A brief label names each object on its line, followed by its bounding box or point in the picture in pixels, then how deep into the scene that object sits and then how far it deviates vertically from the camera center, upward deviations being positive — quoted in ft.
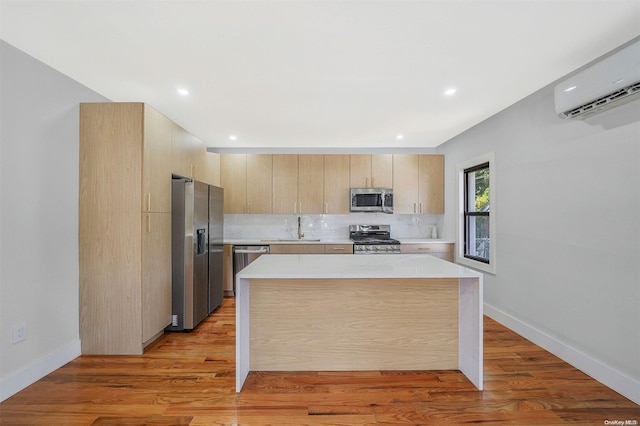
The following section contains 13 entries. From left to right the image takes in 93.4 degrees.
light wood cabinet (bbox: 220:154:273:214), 15.64 +1.68
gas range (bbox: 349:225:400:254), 14.52 -1.37
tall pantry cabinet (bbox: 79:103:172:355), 8.53 -0.39
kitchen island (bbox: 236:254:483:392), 7.66 -2.83
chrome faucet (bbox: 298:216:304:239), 16.31 -1.08
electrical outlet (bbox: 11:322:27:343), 6.75 -2.68
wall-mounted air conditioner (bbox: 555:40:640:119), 5.87 +2.69
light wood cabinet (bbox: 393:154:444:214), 15.79 +1.54
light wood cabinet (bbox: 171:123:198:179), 10.62 +2.35
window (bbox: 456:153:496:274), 11.45 -0.08
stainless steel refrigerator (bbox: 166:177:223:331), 10.45 -1.46
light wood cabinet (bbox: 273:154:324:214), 15.64 +1.52
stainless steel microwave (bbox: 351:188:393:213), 15.40 +0.66
